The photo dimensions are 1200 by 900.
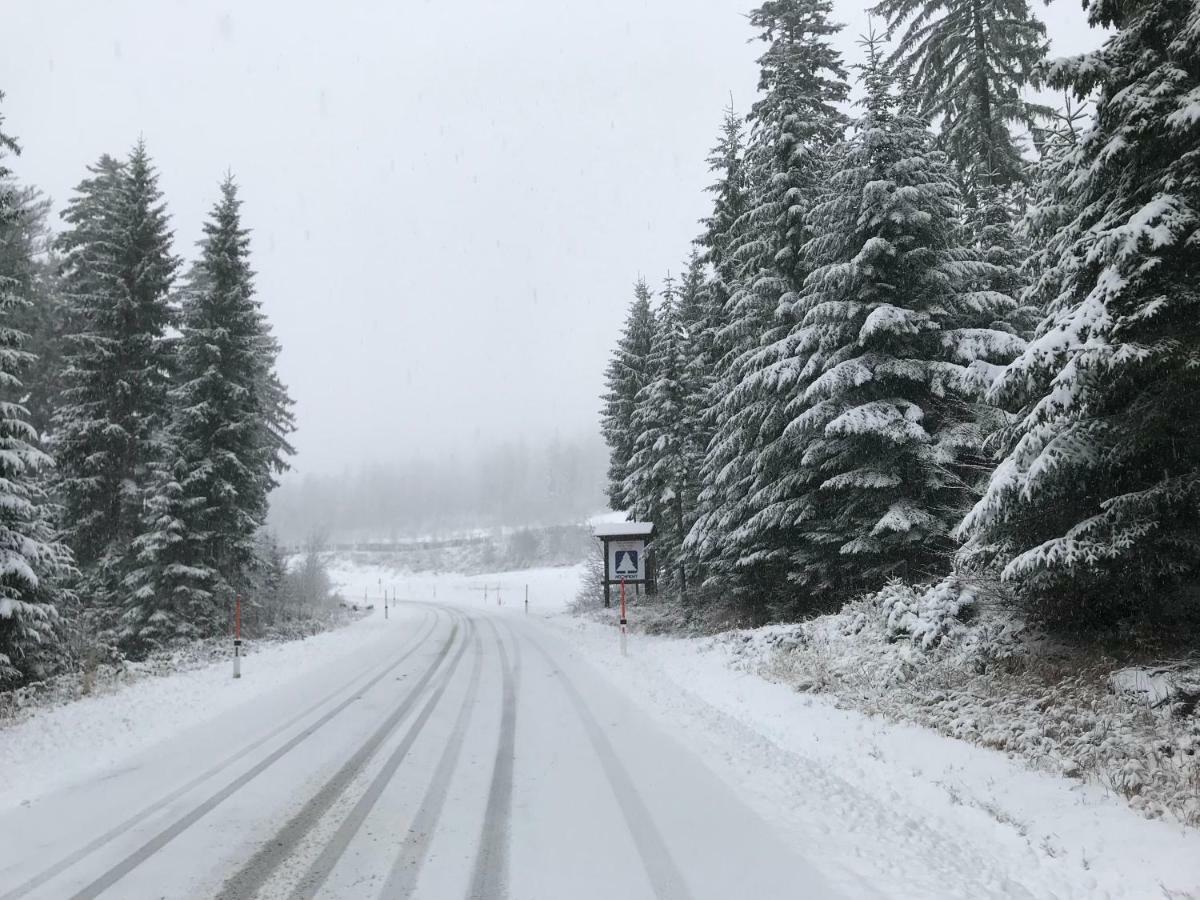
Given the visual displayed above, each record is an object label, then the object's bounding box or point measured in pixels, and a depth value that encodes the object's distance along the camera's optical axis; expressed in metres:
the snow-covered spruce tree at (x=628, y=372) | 31.31
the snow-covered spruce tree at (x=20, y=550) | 10.52
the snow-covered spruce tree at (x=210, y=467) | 18.22
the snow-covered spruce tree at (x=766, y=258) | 16.42
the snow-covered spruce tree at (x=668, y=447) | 23.12
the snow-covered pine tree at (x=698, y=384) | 22.55
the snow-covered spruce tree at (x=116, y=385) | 19.02
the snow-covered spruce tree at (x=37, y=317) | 20.86
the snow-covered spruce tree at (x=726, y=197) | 20.95
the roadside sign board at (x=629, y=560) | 20.27
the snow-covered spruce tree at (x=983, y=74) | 18.80
